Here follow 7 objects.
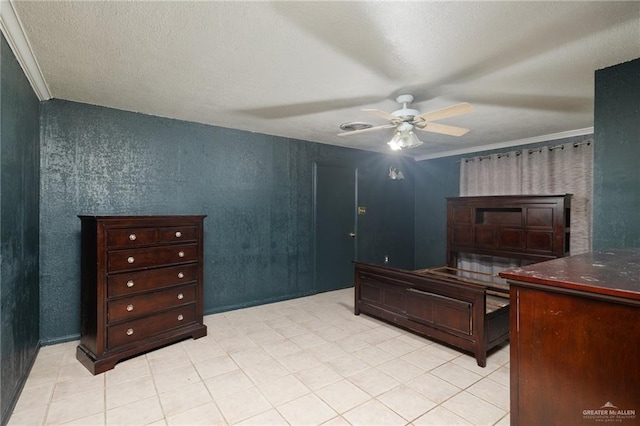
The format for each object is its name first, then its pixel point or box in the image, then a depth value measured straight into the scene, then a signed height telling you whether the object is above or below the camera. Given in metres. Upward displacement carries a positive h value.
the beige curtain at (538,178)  4.08 +0.49
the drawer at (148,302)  2.62 -0.83
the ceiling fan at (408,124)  2.61 +0.78
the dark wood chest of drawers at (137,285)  2.55 -0.67
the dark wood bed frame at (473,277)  2.72 -0.71
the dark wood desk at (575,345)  0.94 -0.44
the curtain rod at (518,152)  4.09 +0.89
